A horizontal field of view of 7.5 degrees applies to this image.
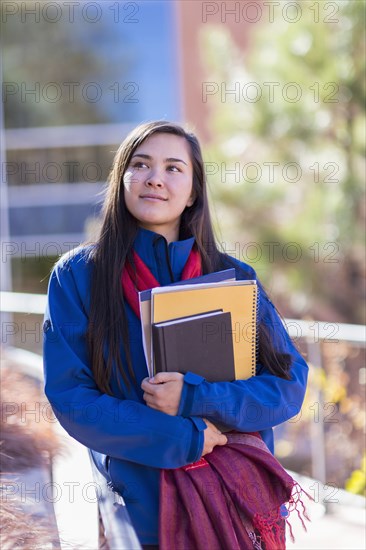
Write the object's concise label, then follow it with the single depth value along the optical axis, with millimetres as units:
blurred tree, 12339
